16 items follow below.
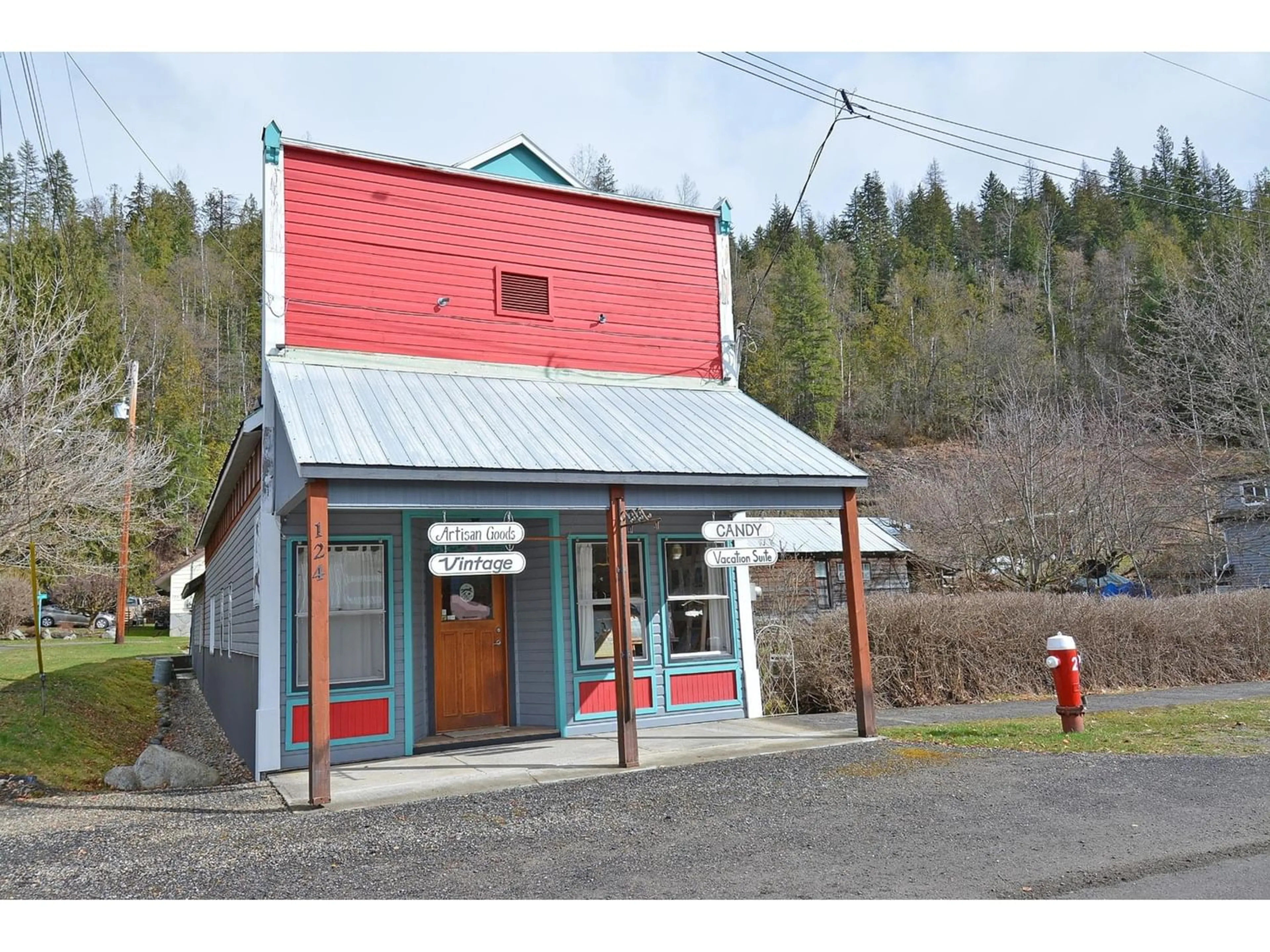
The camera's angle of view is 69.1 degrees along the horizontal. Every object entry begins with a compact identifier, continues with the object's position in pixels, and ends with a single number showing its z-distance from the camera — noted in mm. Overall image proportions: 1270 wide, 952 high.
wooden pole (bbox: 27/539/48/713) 13688
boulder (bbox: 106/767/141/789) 9789
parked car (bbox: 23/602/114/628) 40094
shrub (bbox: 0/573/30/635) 37969
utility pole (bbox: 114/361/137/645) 30781
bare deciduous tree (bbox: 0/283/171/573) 15281
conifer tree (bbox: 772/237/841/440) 60812
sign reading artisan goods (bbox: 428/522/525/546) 8328
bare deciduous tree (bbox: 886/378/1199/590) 21406
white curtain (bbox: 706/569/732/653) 11922
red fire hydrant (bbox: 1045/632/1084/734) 9570
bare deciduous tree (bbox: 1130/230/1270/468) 23203
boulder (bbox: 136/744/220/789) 9781
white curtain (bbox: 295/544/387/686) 9844
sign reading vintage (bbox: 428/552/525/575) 8188
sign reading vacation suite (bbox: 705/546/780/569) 9633
